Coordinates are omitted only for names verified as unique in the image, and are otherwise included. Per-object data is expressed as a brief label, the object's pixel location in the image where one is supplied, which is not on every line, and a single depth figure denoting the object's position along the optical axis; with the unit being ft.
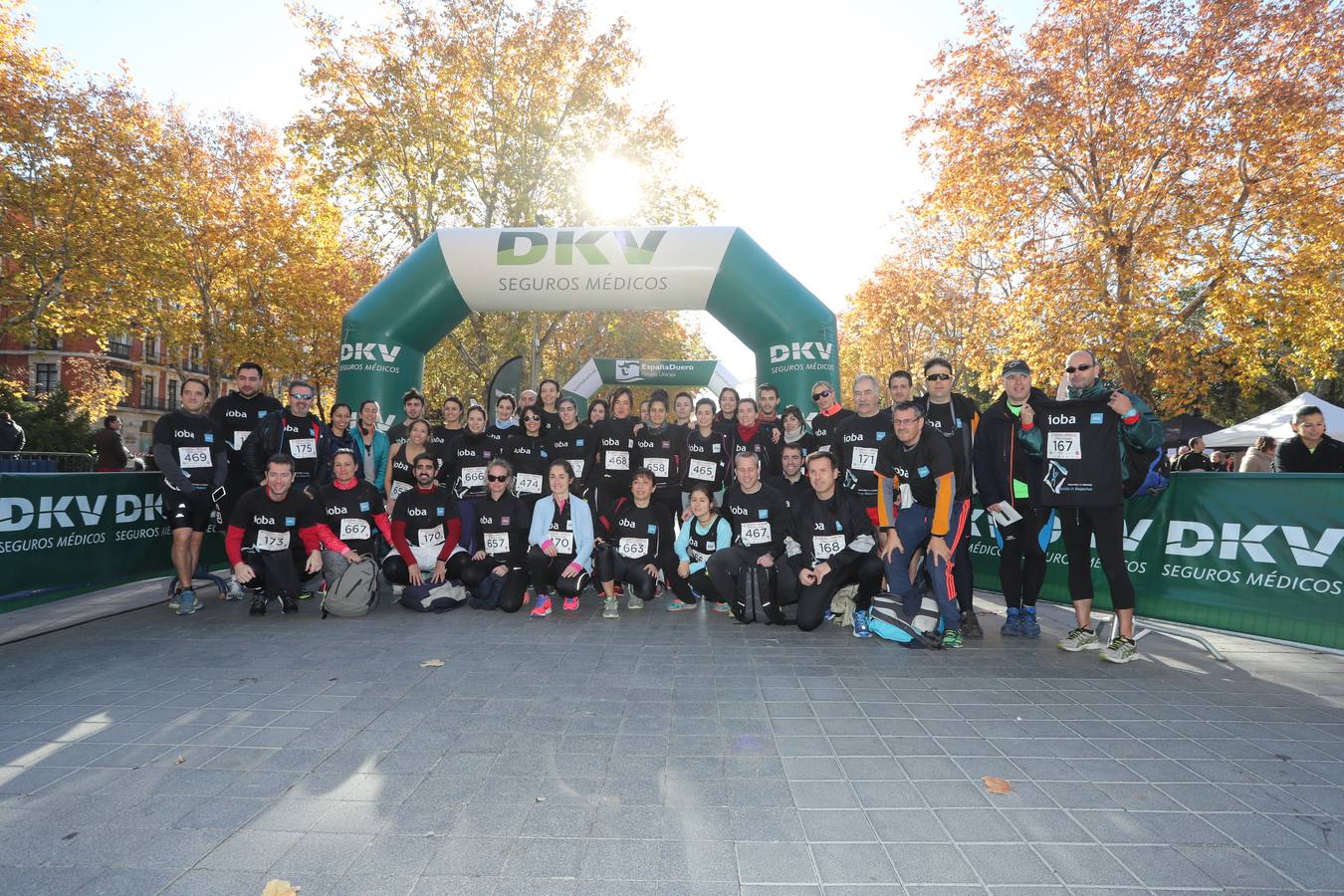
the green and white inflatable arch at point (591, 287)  30.63
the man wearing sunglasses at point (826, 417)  24.08
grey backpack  20.24
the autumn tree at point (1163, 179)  36.19
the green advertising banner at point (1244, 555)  15.81
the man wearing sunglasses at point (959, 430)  18.21
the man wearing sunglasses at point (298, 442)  21.83
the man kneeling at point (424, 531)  22.04
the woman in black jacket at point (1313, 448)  21.03
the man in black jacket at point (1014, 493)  17.78
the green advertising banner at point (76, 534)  18.03
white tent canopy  50.88
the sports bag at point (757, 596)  19.56
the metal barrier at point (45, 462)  31.35
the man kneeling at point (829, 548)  18.98
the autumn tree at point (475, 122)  55.06
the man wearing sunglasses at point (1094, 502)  16.29
